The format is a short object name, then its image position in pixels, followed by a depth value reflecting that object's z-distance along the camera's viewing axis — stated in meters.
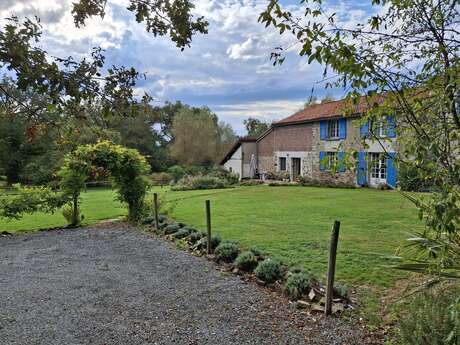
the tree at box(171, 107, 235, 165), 39.47
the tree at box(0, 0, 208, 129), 1.99
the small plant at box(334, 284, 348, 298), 4.47
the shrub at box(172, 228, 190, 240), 8.46
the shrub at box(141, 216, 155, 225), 10.48
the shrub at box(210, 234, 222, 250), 7.11
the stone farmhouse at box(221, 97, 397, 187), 22.06
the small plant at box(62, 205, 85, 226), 11.07
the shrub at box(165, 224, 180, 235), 8.97
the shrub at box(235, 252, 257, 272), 5.88
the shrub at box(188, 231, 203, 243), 7.88
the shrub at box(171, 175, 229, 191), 25.33
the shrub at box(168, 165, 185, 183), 32.91
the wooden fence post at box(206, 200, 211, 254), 6.94
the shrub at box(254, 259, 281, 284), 5.27
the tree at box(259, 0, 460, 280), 2.01
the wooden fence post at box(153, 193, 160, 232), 9.60
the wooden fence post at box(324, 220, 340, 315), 4.20
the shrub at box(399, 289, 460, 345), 2.78
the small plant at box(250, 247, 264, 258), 6.21
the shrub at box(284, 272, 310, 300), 4.68
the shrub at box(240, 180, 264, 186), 25.52
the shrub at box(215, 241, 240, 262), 6.42
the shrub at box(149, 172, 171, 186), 34.39
